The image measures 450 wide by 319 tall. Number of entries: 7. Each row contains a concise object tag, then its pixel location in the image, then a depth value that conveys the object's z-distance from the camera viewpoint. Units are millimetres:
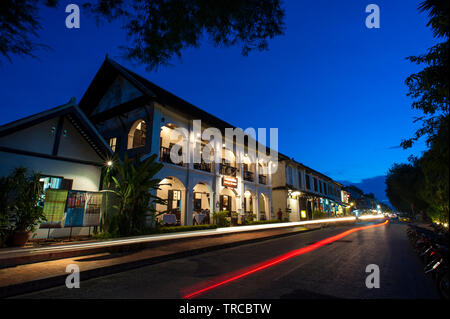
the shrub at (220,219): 16109
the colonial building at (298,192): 26459
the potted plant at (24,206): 7875
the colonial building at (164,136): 13961
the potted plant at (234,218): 18048
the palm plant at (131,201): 9531
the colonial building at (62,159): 9016
